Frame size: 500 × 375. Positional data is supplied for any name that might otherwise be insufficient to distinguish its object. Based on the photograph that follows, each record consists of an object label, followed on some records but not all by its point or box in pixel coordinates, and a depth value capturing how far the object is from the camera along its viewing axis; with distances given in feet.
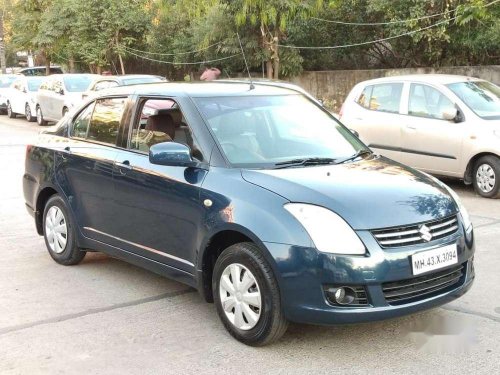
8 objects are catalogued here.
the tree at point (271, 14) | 62.69
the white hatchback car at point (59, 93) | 62.59
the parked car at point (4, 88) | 86.17
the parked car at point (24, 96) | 74.23
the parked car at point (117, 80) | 54.13
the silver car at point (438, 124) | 29.17
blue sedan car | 12.55
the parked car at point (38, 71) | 112.87
